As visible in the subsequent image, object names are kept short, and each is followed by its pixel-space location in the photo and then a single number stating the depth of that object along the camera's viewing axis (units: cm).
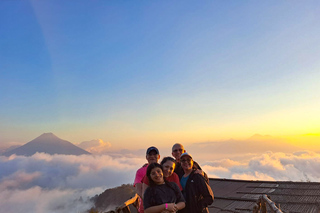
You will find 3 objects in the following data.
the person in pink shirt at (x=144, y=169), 390
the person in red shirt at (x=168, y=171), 330
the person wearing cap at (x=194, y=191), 326
